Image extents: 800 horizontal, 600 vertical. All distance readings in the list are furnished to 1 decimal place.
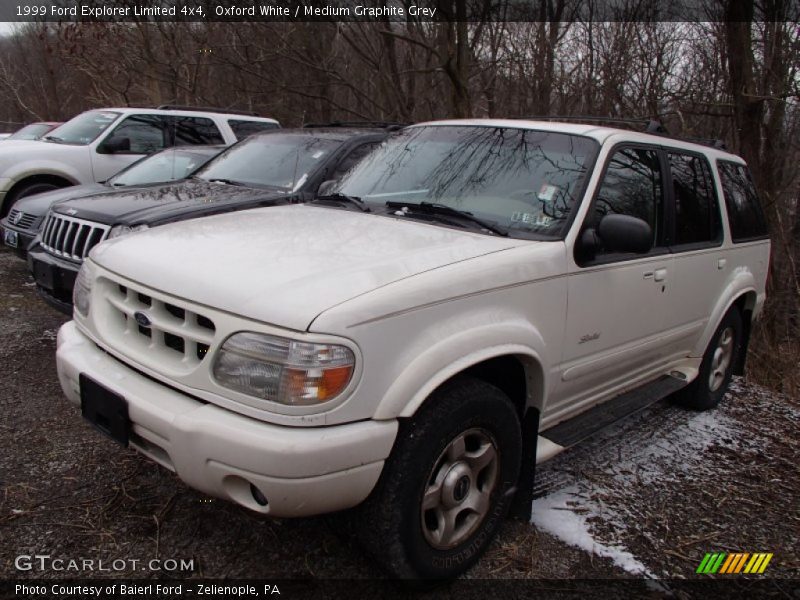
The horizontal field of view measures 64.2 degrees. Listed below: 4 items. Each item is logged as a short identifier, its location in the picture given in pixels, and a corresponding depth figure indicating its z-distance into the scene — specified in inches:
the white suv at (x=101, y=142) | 308.2
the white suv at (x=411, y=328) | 82.4
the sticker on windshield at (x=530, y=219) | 118.7
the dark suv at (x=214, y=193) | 185.6
